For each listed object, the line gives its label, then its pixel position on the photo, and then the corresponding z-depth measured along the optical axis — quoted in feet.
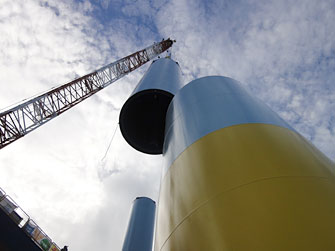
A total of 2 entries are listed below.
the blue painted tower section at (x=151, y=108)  32.68
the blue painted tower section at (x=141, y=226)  53.78
